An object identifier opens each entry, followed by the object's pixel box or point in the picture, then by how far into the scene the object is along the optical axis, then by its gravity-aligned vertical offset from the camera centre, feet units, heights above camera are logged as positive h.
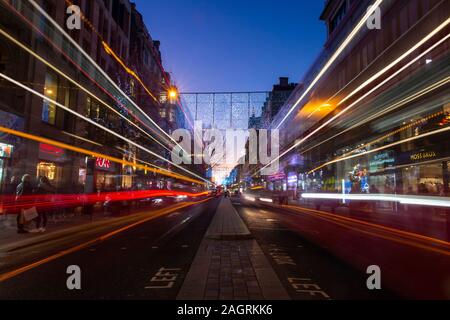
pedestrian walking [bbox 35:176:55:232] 39.86 -0.93
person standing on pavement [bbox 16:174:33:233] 37.24 -0.67
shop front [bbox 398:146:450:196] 69.51 +4.84
